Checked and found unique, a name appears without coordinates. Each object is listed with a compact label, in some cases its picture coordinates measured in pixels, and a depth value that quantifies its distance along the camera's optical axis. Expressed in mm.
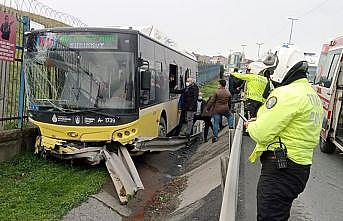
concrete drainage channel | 6180
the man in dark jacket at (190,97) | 12609
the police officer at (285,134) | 3258
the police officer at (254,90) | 9898
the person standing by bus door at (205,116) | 12120
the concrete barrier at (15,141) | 7592
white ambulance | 9578
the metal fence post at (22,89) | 8430
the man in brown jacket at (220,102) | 11773
